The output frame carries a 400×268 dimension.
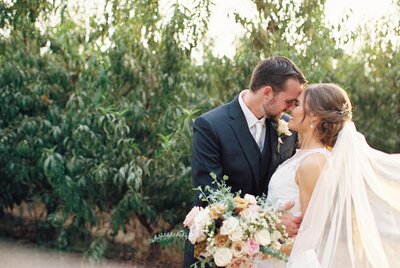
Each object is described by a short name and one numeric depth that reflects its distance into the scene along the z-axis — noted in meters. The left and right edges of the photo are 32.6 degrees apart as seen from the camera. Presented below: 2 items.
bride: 3.20
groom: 3.68
